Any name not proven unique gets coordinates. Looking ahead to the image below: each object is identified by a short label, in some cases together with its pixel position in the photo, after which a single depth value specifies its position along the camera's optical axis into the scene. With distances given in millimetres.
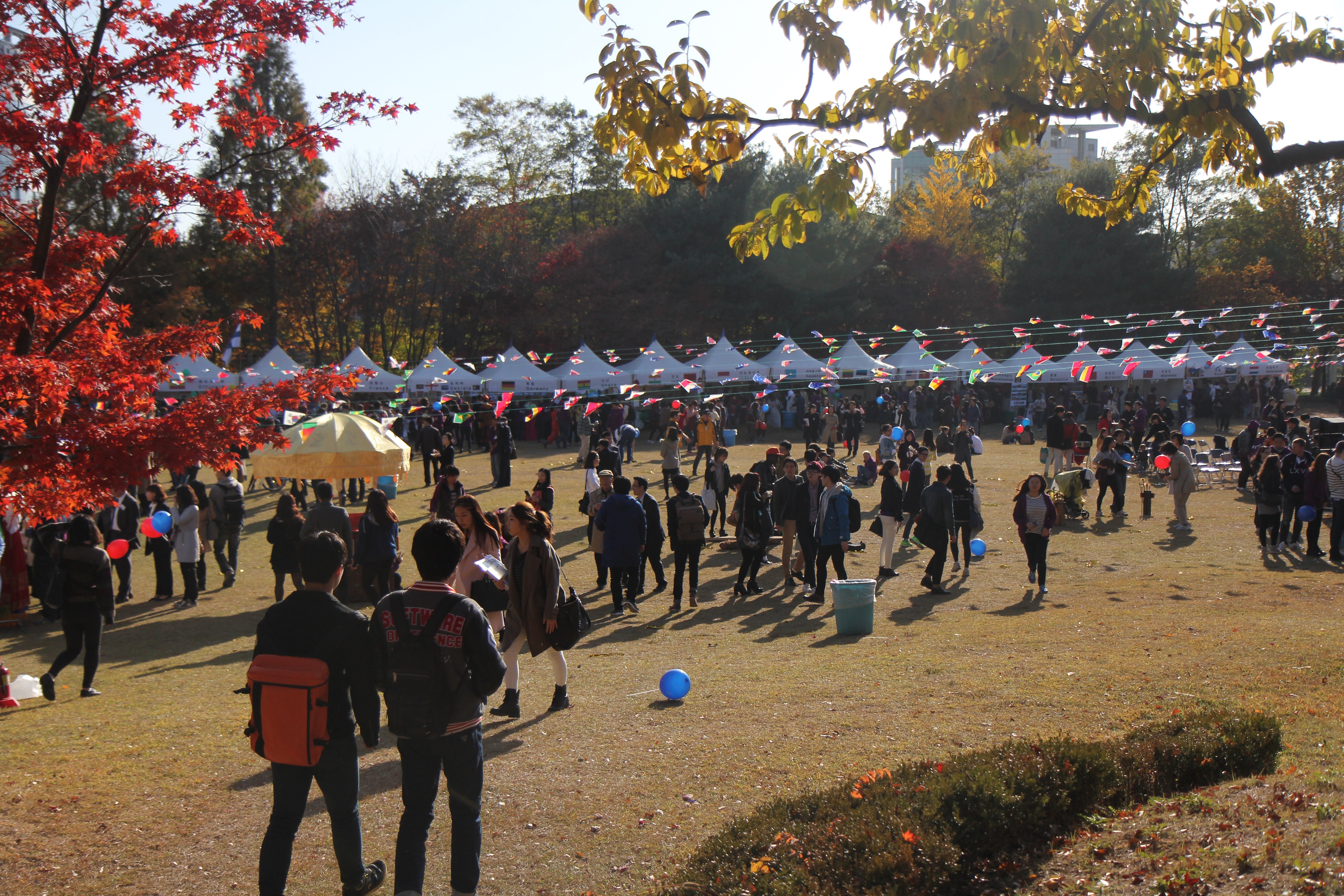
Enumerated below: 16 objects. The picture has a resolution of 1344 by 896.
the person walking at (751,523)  11328
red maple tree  6023
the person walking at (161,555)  12523
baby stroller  16703
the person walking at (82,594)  7492
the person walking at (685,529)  10727
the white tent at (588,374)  29406
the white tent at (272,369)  27828
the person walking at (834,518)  10383
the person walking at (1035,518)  10625
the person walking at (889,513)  11852
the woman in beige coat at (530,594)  6336
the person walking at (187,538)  12180
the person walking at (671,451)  18672
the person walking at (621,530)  10125
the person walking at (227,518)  12961
